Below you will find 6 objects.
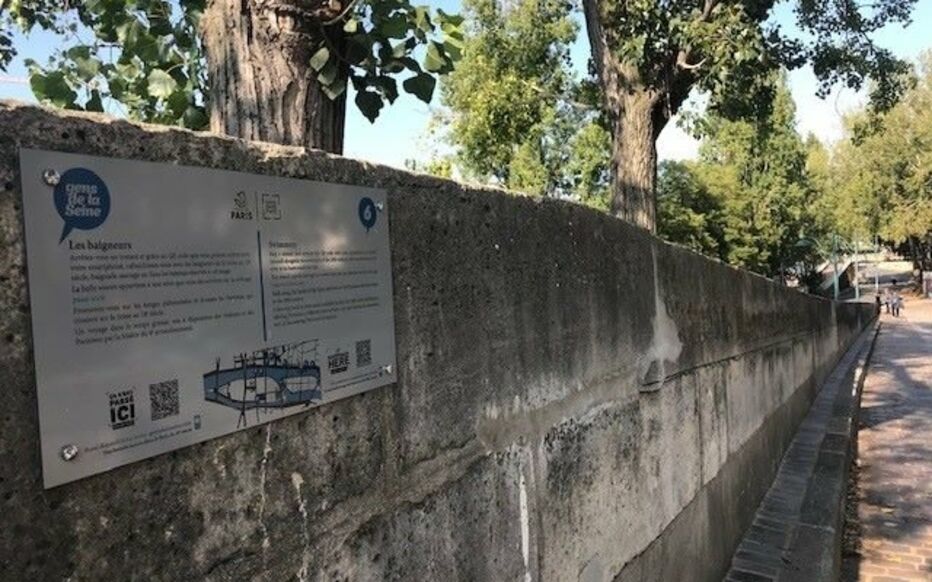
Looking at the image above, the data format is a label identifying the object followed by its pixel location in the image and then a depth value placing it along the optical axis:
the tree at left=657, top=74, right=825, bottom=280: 40.41
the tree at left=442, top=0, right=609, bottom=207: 18.36
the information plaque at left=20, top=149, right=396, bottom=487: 1.02
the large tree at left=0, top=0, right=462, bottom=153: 3.04
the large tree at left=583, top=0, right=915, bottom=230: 8.55
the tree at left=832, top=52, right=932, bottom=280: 47.09
